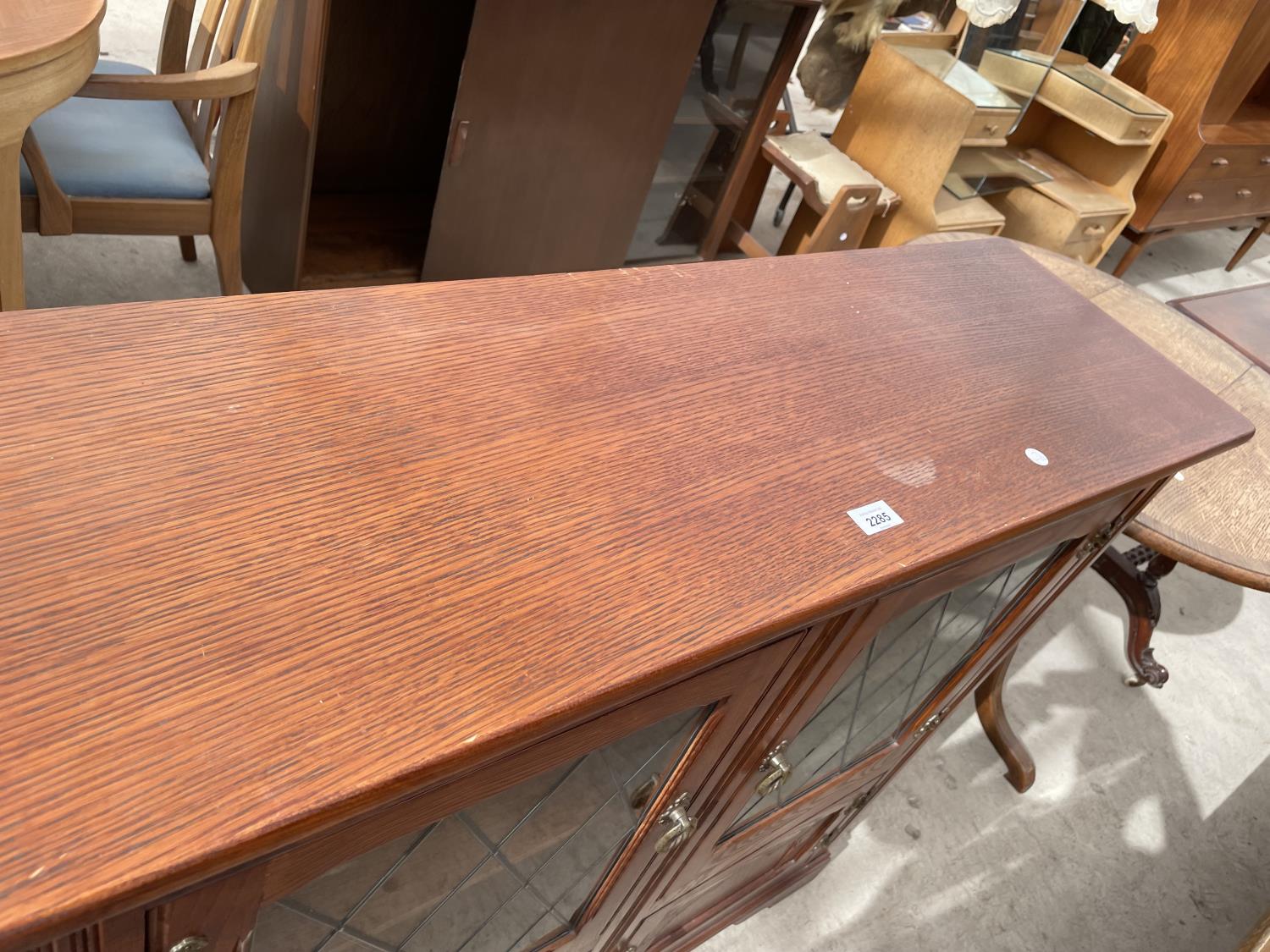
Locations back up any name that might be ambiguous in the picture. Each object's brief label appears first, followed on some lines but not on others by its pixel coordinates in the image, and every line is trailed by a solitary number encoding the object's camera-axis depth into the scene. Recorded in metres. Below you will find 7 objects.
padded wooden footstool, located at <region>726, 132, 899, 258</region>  2.72
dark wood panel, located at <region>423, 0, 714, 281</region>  1.95
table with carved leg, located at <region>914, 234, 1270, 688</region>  1.67
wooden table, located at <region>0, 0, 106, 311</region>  1.25
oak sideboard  0.47
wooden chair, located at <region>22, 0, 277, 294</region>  1.55
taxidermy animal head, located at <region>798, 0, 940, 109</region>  2.92
